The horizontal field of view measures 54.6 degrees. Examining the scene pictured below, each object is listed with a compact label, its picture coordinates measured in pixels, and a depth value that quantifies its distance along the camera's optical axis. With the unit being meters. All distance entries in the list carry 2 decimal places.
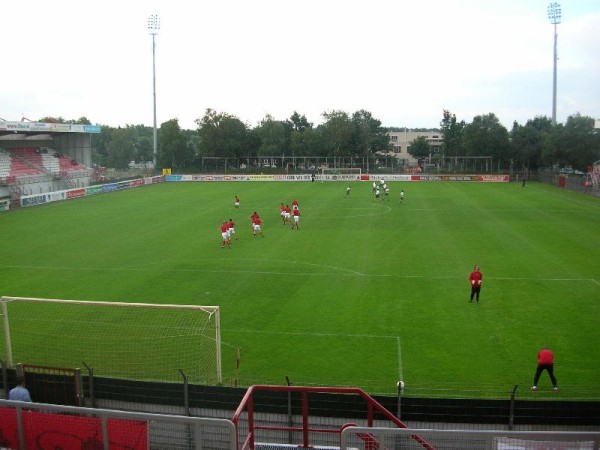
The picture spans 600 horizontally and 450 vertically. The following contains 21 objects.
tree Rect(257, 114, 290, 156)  101.56
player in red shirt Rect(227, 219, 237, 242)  31.37
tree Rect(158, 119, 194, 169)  99.31
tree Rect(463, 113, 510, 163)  89.81
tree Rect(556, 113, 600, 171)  75.94
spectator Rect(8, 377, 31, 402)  9.99
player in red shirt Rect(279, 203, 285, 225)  38.94
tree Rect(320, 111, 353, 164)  101.00
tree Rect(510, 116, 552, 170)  87.75
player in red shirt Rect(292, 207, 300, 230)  36.53
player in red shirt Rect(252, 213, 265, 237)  34.00
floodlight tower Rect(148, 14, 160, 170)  83.88
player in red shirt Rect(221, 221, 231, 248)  30.81
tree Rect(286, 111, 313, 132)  118.88
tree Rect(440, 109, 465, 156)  100.81
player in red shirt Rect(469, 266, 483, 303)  20.32
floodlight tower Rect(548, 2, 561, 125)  84.78
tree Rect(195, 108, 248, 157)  99.69
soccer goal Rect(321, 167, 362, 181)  82.81
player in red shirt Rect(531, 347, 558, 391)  13.55
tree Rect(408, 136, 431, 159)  126.94
